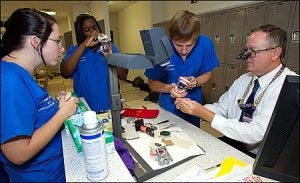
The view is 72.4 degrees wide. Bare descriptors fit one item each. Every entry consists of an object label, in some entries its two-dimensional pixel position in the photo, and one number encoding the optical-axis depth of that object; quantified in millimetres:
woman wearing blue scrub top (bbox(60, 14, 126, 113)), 1731
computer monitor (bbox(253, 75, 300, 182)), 563
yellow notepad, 805
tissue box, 864
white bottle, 640
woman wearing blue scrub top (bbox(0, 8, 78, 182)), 701
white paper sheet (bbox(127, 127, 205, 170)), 906
